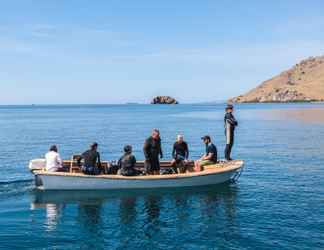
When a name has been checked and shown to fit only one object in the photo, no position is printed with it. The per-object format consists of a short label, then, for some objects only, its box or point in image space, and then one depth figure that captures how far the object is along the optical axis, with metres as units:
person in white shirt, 20.70
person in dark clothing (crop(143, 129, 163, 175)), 20.84
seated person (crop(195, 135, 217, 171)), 22.60
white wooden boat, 20.56
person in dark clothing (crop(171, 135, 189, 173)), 22.19
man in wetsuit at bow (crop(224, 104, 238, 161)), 21.81
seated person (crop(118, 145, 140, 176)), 20.67
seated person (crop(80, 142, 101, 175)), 20.39
